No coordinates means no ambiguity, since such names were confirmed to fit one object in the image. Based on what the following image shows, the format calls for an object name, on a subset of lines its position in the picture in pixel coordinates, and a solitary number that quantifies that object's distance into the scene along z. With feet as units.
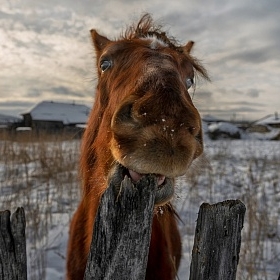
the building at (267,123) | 80.28
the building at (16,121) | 129.52
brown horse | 3.74
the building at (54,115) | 133.59
